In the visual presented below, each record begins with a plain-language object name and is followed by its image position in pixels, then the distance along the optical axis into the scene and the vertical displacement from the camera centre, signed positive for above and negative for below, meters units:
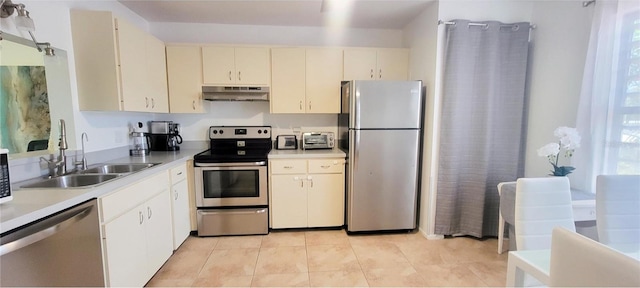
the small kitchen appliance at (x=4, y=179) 1.12 -0.25
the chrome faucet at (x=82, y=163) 1.90 -0.30
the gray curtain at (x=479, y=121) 2.43 +0.01
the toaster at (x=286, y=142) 3.17 -0.25
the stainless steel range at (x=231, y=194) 2.65 -0.75
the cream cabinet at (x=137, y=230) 1.50 -0.73
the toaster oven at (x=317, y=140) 3.10 -0.22
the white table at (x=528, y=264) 1.09 -0.63
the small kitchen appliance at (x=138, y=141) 2.63 -0.20
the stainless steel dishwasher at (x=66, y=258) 1.33 -0.73
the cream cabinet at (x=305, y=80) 2.90 +0.48
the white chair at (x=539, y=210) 1.32 -0.46
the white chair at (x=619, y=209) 1.39 -0.47
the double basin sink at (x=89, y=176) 1.63 -0.38
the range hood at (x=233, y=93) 2.86 +0.32
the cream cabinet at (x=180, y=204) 2.31 -0.77
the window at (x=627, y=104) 1.76 +0.13
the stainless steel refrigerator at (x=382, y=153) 2.56 -0.31
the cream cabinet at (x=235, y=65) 2.83 +0.63
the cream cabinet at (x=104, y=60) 1.97 +0.49
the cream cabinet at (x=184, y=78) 2.80 +0.48
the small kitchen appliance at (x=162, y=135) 2.89 -0.15
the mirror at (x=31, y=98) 1.52 +0.16
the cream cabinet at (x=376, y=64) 2.96 +0.68
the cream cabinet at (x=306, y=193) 2.76 -0.77
